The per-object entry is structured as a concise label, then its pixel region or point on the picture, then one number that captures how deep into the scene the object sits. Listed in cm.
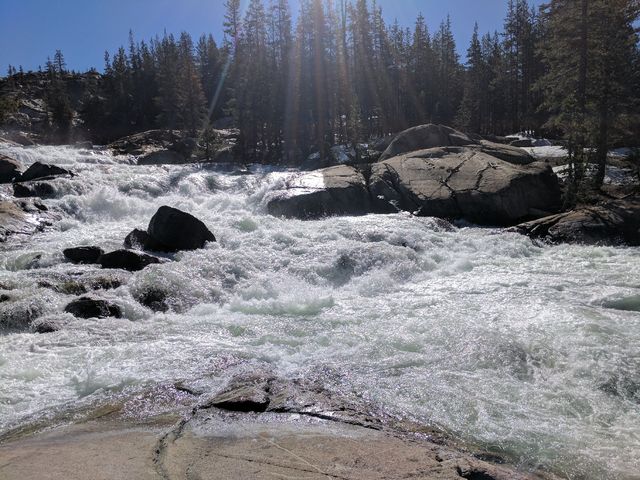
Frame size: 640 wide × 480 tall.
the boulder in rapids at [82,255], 1287
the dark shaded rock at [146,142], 4056
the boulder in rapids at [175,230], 1427
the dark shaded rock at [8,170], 2334
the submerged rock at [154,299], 1010
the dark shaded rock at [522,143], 3471
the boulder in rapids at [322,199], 2033
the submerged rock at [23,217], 1520
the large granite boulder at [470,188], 1906
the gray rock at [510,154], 2394
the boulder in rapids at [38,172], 2266
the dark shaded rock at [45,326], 846
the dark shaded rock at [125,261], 1235
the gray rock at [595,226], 1530
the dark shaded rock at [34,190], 1995
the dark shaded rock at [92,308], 919
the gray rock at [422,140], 2831
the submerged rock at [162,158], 3790
